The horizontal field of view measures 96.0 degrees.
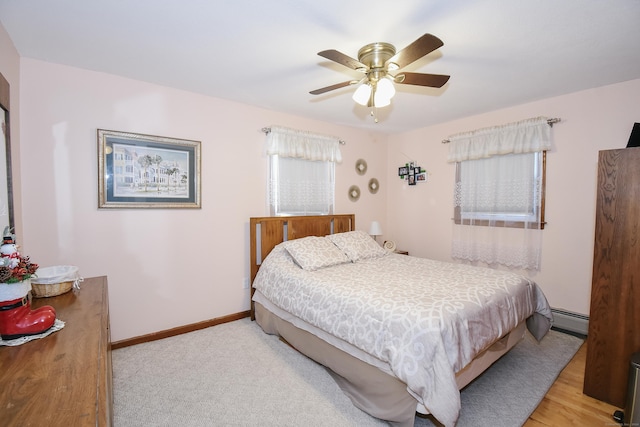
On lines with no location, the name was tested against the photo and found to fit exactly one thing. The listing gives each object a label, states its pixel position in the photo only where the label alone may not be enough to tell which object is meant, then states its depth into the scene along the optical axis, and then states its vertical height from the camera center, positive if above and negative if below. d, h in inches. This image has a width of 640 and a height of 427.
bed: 61.6 -31.0
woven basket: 67.3 -21.7
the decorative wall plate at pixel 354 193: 162.4 +3.7
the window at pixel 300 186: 134.4 +6.4
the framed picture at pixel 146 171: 96.5 +9.8
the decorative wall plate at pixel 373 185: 171.5 +8.5
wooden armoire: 72.1 -20.4
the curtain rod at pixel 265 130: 129.4 +31.1
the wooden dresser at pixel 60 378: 30.7 -23.2
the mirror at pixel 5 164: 64.7 +7.8
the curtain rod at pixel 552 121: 113.5 +31.7
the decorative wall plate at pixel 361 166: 165.2 +19.2
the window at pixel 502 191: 120.0 +4.4
